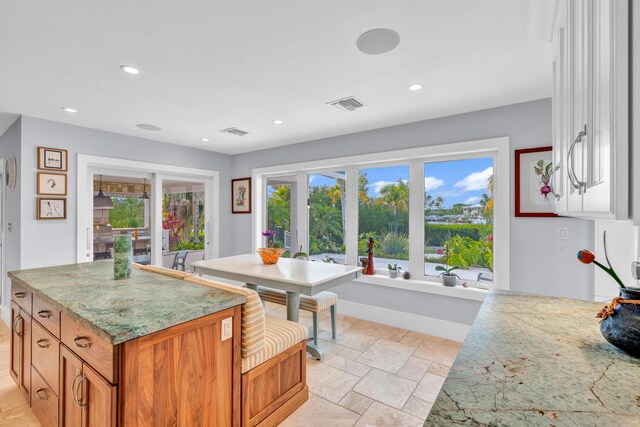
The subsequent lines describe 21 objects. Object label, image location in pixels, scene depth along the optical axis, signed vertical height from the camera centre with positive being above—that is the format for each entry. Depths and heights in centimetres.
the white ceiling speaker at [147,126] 344 +103
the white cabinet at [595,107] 53 +25
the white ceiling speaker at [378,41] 172 +103
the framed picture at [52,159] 318 +61
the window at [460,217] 311 -2
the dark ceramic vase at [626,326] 94 -35
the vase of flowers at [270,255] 313 -41
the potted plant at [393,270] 362 -66
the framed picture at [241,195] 500 +34
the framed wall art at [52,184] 317 +34
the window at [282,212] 469 +5
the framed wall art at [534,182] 266 +30
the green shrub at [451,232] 313 -18
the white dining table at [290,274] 242 -52
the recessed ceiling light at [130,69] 210 +103
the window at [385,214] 361 +2
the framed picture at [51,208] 317 +8
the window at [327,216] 414 -1
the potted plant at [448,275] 321 -65
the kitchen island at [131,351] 119 -62
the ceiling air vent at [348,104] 271 +104
